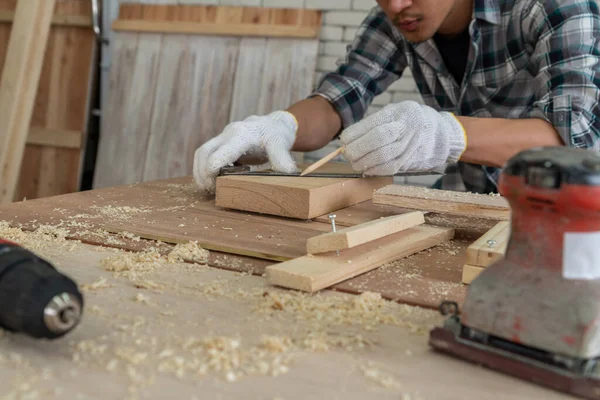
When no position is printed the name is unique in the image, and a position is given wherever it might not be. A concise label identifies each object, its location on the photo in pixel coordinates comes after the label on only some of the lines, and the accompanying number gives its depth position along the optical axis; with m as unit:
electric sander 0.70
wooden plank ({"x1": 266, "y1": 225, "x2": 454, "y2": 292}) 1.00
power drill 0.67
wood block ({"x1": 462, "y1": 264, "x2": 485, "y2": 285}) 1.07
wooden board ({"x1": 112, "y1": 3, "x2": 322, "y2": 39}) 3.77
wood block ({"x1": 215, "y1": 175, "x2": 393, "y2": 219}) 1.52
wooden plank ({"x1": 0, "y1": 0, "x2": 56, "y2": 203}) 3.27
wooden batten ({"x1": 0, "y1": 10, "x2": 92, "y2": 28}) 4.19
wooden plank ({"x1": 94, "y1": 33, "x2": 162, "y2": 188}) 4.17
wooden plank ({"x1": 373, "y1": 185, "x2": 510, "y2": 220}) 1.40
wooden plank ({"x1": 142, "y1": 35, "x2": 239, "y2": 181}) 3.97
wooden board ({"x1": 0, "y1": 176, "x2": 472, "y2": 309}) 1.05
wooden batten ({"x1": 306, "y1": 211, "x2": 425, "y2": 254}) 1.08
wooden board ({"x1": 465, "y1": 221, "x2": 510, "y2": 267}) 1.06
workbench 0.68
